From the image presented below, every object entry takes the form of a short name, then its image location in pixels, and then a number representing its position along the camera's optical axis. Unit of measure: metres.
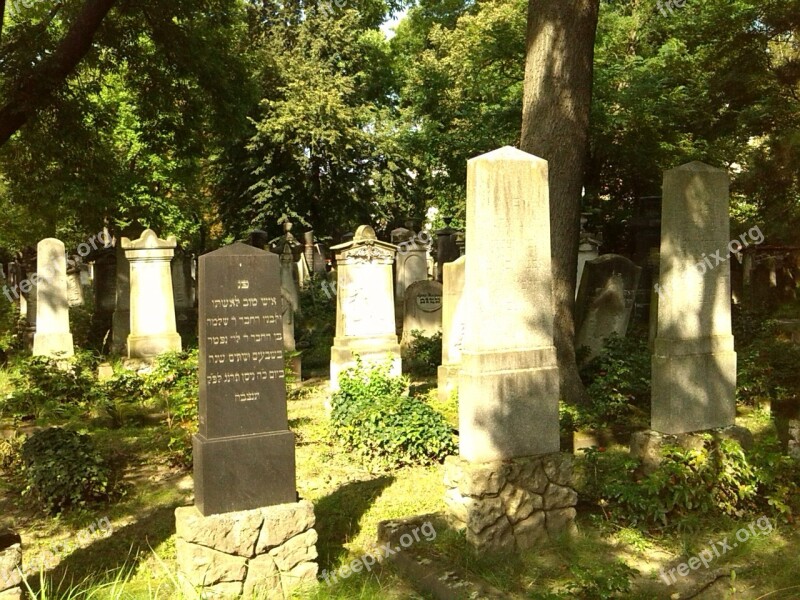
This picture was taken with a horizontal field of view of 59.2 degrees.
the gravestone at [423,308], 13.39
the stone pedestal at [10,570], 3.88
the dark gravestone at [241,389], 4.71
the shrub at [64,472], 6.41
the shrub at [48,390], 9.57
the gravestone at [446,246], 19.59
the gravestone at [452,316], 10.55
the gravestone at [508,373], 5.21
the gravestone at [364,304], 10.59
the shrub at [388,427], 7.39
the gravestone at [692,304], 6.32
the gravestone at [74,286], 23.38
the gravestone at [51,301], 12.29
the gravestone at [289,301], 12.33
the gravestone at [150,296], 12.30
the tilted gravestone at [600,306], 10.93
